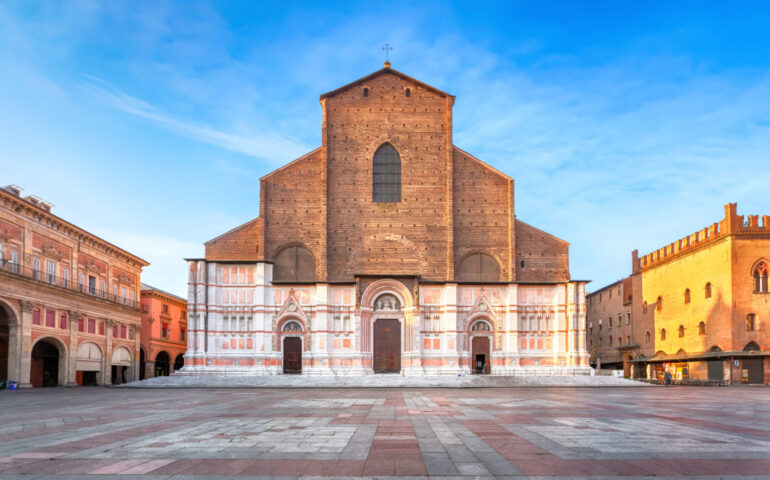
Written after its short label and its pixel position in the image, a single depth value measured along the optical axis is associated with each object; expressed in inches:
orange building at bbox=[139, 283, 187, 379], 2214.6
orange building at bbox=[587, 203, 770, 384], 1638.8
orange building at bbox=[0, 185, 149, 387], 1354.6
